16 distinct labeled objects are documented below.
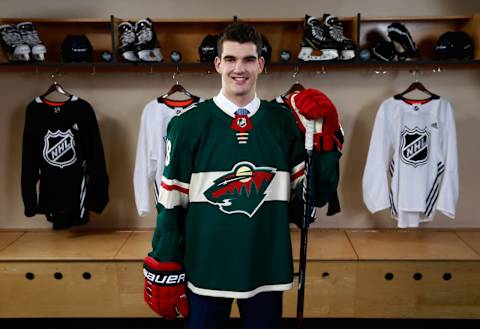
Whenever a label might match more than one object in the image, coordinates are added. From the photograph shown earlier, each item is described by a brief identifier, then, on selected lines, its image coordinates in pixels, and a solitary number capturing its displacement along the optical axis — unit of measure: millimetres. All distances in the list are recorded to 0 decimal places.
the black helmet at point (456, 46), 2258
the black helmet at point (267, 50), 2256
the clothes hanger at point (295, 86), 2391
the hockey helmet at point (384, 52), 2283
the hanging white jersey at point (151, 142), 2369
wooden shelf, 2354
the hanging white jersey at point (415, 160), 2324
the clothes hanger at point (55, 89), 2388
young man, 1271
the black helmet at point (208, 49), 2268
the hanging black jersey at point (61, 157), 2404
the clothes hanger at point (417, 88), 2346
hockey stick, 1271
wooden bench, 2197
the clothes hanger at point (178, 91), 2351
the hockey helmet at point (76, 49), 2297
